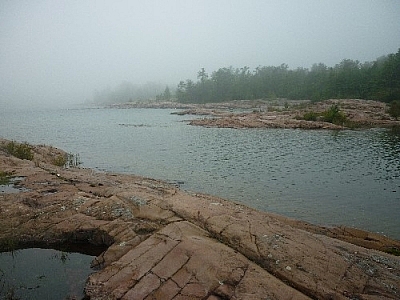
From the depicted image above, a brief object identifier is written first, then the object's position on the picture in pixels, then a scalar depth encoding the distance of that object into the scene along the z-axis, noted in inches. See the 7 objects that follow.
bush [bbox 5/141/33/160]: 1059.4
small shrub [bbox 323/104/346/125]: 2549.2
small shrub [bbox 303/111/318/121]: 2637.8
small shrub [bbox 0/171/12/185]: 676.1
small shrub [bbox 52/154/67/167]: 1148.3
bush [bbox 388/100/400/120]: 2657.5
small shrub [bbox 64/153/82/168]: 1256.9
